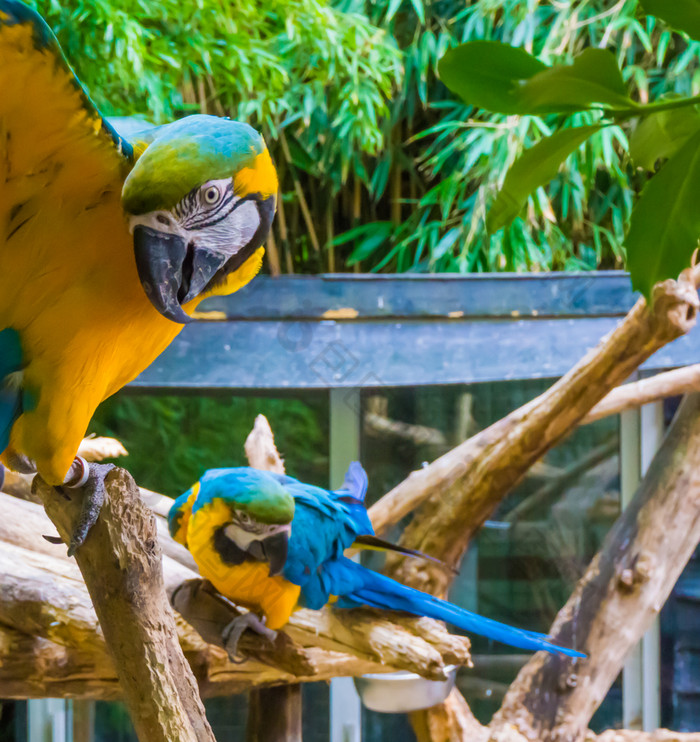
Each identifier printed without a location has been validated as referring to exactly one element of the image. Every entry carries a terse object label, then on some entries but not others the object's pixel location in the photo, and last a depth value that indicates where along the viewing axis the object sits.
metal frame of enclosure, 5.61
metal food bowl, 5.51
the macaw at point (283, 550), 5.08
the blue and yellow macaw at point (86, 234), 3.48
